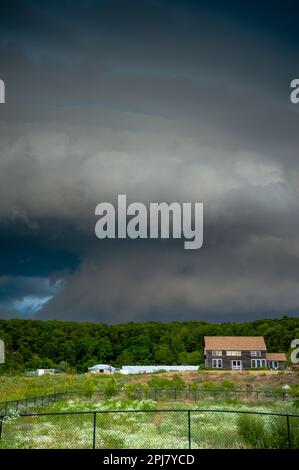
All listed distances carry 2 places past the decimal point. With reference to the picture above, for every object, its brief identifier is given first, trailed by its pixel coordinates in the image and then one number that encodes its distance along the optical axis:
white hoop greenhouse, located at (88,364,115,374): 105.91
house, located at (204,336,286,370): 95.19
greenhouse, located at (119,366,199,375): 95.71
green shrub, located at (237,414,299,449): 19.64
